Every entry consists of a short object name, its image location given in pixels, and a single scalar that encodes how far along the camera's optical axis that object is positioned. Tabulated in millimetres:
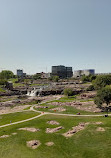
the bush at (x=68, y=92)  106062
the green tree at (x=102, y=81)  112550
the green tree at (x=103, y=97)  63438
